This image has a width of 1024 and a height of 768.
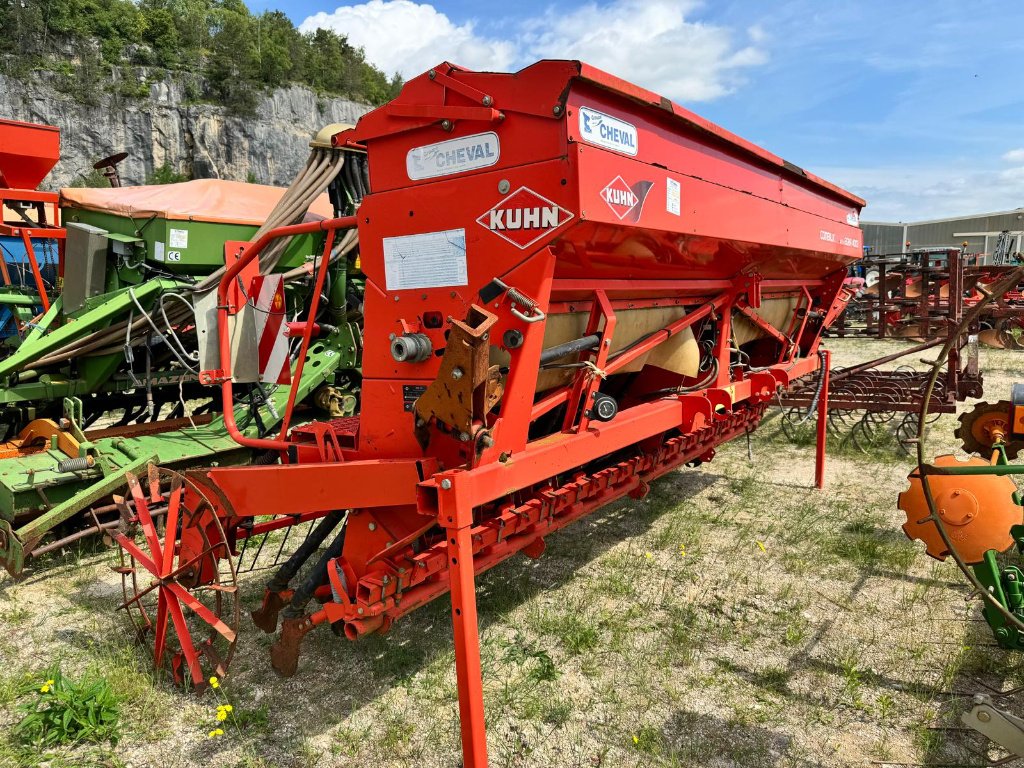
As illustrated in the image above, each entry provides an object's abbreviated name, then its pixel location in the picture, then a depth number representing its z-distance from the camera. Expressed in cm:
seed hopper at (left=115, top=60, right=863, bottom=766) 215
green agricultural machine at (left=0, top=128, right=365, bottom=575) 394
